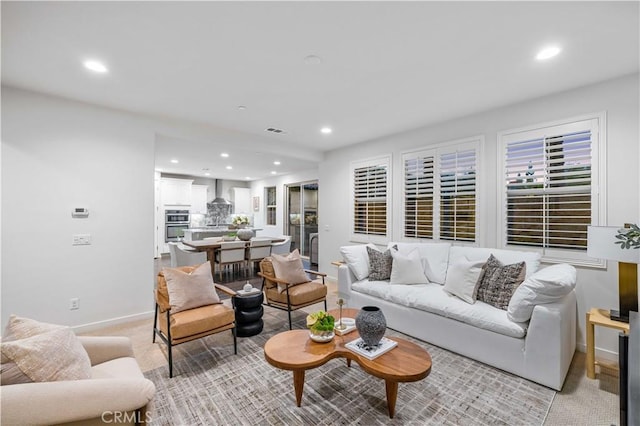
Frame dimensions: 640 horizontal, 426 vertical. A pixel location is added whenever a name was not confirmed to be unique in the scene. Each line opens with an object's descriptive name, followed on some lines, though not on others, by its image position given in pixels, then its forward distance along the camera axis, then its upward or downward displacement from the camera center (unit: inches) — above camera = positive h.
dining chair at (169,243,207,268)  203.3 -31.1
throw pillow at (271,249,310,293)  142.1 -28.2
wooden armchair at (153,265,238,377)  98.7 -38.9
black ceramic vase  84.0 -32.7
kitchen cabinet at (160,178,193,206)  343.9 +26.3
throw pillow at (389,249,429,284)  141.2 -27.7
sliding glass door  335.9 -1.5
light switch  133.3 -12.9
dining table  216.1 -24.8
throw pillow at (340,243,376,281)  154.8 -25.3
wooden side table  94.7 -39.9
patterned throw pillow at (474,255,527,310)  109.6 -26.0
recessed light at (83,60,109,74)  100.1 +52.2
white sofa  91.1 -38.0
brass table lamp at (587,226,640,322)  90.8 -15.6
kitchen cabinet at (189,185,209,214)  374.0 +18.9
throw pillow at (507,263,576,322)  90.9 -24.4
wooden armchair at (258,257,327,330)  135.2 -38.1
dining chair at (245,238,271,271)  236.4 -30.4
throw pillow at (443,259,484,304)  117.5 -26.8
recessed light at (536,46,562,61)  91.5 +53.4
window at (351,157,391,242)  196.5 +10.1
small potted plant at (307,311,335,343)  89.2 -35.2
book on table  82.8 -39.8
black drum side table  128.1 -45.1
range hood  399.6 +23.5
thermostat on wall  132.9 +0.0
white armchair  45.9 -32.6
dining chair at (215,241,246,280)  223.3 -31.6
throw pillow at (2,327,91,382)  51.4 -27.3
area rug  78.2 -55.2
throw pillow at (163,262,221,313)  109.1 -29.8
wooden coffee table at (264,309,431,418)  75.0 -40.4
